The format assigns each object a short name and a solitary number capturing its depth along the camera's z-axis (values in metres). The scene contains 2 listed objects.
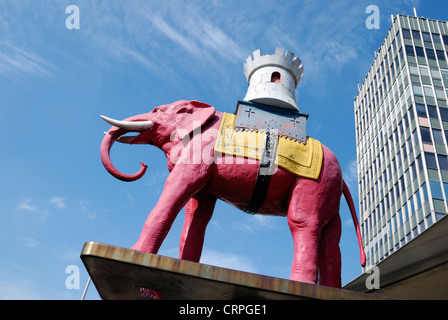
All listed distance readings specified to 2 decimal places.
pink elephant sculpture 4.27
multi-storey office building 24.83
